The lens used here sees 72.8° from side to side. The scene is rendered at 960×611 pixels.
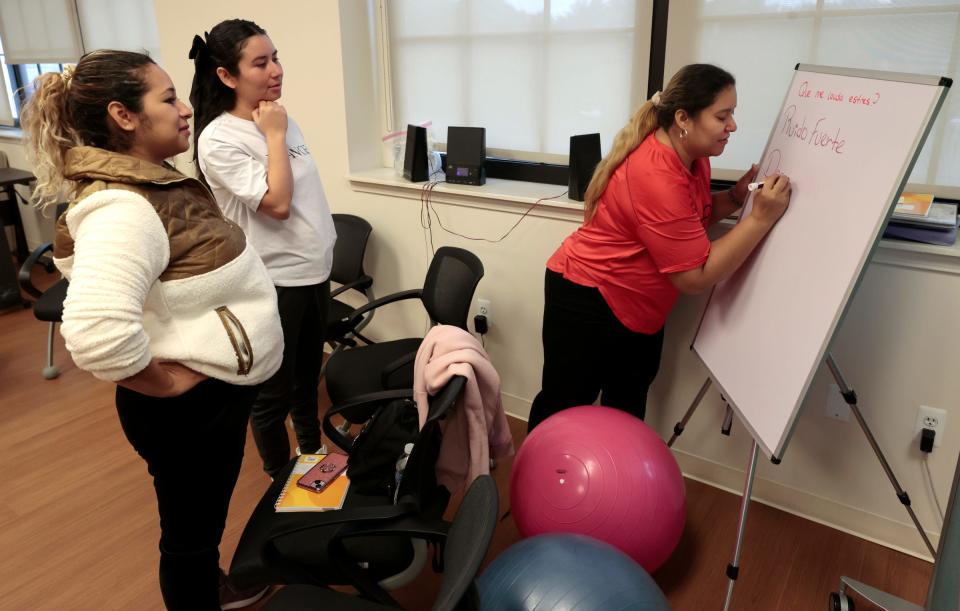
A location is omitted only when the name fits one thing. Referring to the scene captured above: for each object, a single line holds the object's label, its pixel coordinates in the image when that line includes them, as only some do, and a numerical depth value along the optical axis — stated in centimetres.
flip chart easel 132
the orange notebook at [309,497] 160
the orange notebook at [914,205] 181
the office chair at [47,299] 305
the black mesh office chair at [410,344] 223
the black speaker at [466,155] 269
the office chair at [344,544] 139
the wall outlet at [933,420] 188
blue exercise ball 137
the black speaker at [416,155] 277
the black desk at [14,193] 412
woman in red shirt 167
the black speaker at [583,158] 234
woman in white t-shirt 181
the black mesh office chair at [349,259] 287
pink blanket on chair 152
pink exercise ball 171
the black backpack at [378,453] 168
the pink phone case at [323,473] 166
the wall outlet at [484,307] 278
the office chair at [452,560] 92
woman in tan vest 106
